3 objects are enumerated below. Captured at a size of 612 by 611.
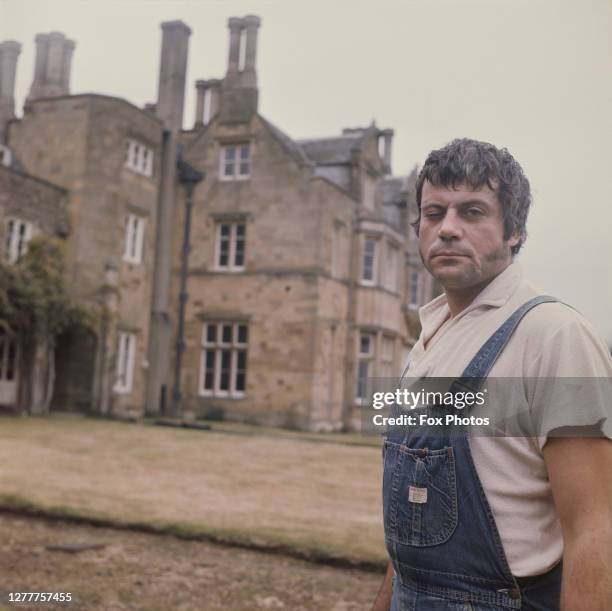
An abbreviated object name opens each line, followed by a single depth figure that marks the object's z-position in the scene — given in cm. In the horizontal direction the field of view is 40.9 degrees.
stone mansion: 1945
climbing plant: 1673
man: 143
